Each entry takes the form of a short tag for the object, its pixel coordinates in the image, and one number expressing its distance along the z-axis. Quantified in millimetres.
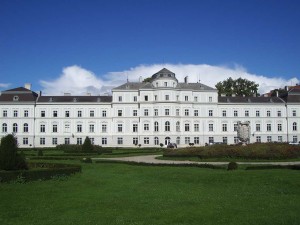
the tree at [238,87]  81312
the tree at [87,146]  42875
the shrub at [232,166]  22359
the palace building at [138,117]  65500
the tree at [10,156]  19359
